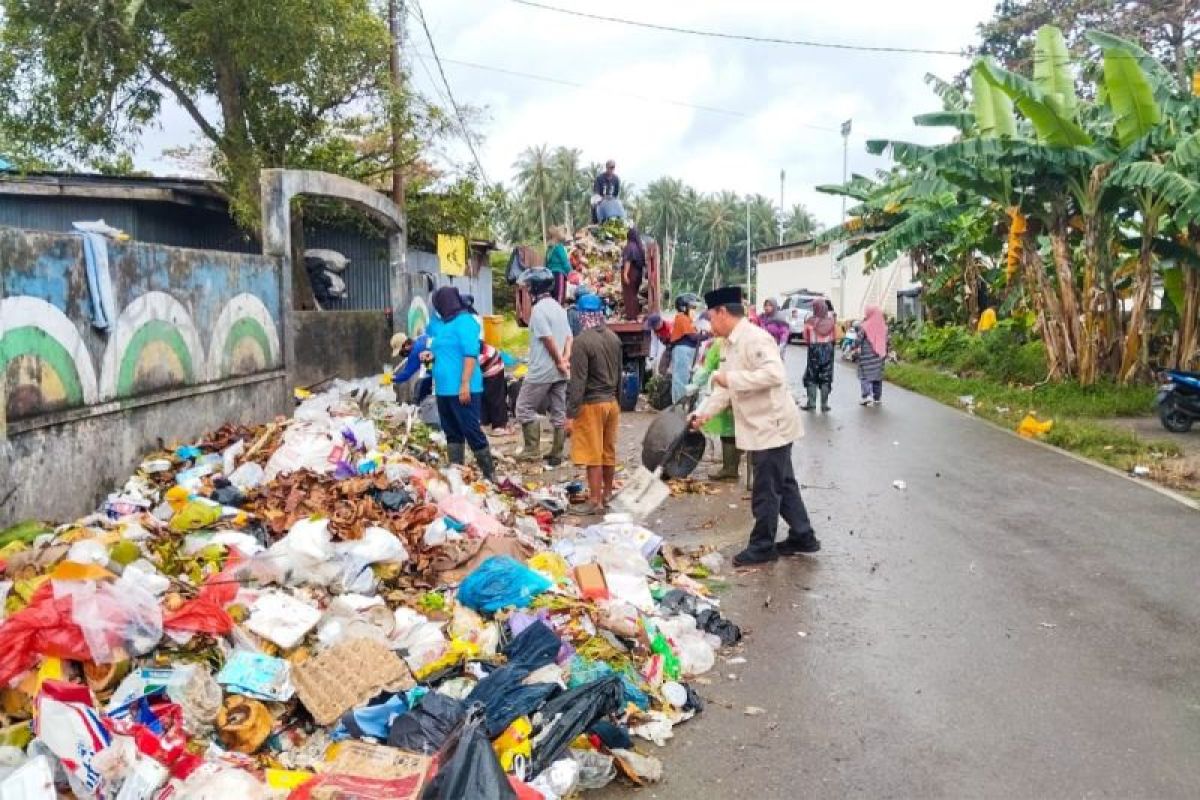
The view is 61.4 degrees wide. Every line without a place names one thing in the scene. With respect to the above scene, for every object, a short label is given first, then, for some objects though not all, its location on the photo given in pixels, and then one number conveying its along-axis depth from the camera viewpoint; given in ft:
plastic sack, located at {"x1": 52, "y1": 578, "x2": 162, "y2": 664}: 14.02
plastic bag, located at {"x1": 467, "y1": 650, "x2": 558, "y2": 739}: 13.91
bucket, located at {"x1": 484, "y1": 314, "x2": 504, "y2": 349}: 47.28
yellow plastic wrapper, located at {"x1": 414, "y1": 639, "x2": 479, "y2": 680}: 15.66
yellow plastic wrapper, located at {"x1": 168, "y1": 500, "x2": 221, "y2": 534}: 20.62
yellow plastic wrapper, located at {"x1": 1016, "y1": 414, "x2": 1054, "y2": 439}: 44.47
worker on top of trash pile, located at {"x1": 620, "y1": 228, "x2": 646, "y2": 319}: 50.83
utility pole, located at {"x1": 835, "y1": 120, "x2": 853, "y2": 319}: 139.33
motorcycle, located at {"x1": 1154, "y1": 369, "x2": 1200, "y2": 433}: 42.22
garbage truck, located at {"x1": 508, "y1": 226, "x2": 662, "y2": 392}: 51.15
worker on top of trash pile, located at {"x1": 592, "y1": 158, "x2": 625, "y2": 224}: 54.24
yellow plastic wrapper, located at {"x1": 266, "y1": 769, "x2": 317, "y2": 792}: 12.41
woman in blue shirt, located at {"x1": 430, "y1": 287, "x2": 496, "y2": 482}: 30.19
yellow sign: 53.06
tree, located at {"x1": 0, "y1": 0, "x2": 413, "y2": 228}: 51.03
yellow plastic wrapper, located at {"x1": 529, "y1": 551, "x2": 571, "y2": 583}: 20.18
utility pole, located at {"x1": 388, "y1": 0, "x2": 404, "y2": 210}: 56.24
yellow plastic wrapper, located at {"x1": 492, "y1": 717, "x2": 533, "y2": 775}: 13.25
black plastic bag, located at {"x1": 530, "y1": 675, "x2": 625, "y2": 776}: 13.58
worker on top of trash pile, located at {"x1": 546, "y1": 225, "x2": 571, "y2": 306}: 48.75
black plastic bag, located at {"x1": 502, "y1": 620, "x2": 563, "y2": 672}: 15.71
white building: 132.98
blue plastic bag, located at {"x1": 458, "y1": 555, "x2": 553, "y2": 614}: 18.20
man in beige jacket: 23.54
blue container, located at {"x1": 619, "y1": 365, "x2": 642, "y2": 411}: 50.90
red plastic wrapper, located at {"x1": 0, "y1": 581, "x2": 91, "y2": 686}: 13.44
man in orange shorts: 29.19
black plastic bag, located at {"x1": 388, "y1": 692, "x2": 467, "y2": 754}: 13.24
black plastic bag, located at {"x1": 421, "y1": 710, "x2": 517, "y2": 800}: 11.44
